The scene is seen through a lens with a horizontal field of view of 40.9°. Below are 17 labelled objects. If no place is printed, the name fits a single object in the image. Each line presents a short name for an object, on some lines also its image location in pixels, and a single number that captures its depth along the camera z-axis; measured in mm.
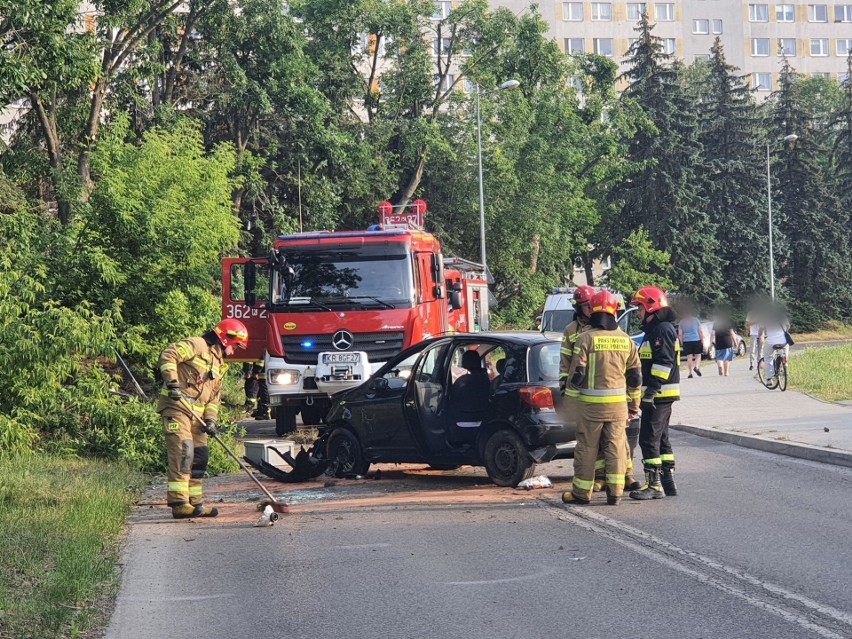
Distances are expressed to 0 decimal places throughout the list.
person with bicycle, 22252
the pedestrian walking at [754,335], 25734
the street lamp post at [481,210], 42000
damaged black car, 11117
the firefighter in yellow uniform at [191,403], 10477
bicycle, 22172
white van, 35250
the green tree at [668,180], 58188
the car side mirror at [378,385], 12375
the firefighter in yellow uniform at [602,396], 10156
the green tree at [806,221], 62688
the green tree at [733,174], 61250
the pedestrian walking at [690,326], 24484
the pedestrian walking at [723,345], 27203
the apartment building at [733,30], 87312
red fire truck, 16500
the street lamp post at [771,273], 50856
